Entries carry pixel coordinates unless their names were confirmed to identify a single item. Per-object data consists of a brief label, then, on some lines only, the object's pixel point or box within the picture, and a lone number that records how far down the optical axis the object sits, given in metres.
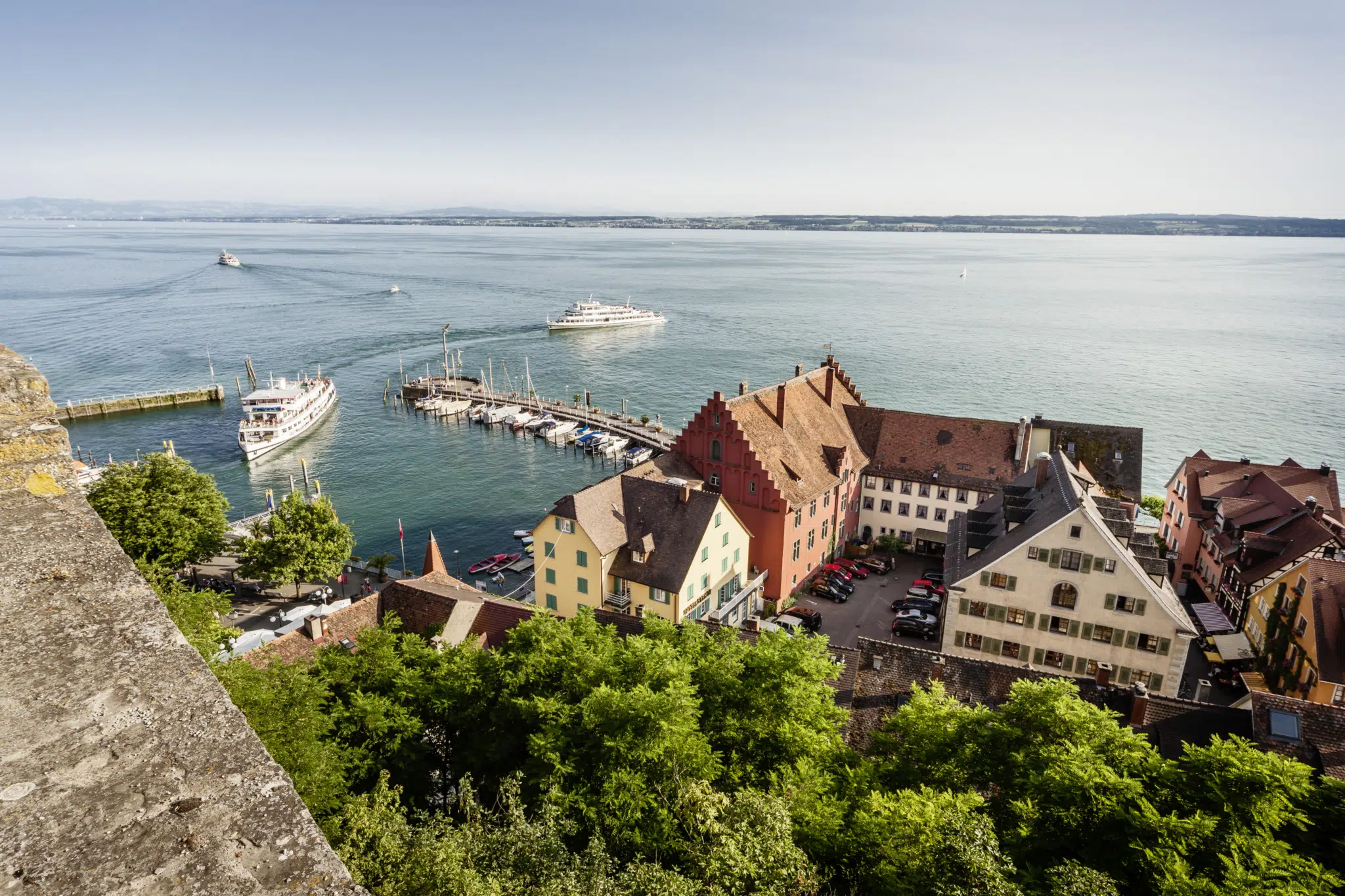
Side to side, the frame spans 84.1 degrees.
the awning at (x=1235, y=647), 44.47
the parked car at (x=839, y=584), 52.88
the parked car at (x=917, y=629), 46.84
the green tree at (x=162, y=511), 46.00
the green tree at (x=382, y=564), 56.81
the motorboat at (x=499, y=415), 108.62
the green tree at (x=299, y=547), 48.72
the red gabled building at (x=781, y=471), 49.31
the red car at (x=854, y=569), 55.56
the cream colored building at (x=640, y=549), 43.06
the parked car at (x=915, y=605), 50.03
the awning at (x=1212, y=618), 47.16
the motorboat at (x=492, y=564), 60.81
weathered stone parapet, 3.81
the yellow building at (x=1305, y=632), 36.72
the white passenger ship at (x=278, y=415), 92.00
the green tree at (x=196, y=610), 24.19
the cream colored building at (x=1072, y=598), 37.16
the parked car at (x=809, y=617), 47.60
